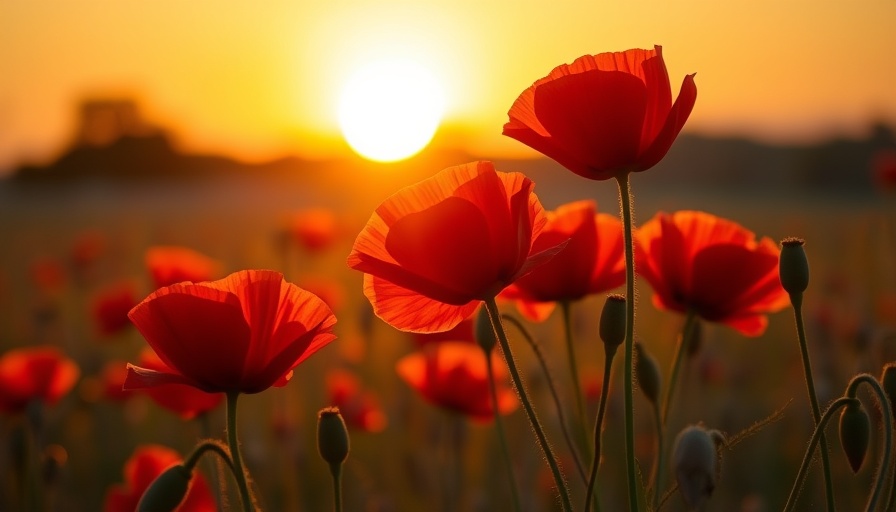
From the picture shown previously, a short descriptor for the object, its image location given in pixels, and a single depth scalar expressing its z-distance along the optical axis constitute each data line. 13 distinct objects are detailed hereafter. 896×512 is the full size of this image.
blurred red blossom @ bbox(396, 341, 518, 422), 0.93
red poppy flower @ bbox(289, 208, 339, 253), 3.37
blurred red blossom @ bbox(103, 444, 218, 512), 0.75
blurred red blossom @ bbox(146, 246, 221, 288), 1.01
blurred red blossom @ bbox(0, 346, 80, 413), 1.02
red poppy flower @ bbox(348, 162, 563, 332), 0.60
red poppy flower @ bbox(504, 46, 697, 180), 0.61
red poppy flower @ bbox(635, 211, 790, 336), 0.69
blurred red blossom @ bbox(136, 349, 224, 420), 0.75
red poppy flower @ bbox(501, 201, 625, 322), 0.70
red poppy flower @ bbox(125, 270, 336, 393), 0.60
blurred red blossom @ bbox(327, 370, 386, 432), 1.06
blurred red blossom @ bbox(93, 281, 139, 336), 1.32
